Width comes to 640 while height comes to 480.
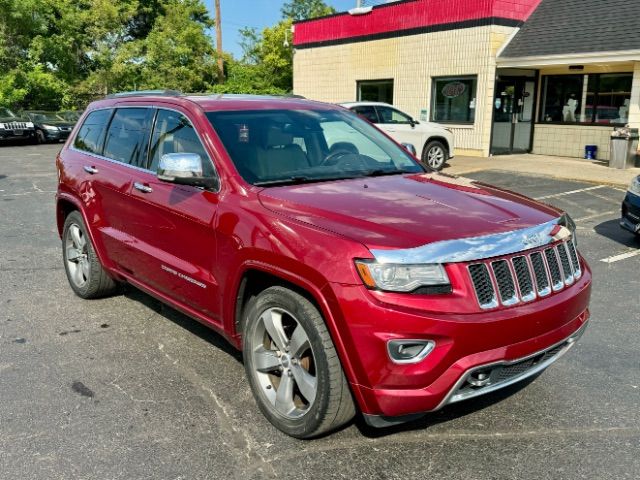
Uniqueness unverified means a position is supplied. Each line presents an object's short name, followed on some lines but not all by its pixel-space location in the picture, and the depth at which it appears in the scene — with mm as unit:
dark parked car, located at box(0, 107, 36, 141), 24000
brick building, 15992
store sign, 18656
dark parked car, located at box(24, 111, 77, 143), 25375
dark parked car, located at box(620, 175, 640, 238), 7402
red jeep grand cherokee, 2779
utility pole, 36172
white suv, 14867
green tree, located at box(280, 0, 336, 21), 68062
